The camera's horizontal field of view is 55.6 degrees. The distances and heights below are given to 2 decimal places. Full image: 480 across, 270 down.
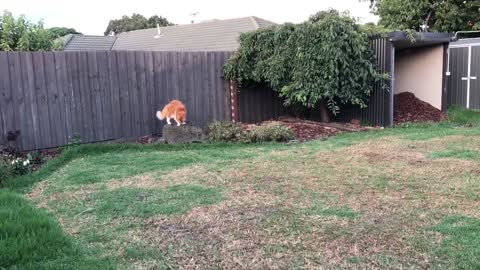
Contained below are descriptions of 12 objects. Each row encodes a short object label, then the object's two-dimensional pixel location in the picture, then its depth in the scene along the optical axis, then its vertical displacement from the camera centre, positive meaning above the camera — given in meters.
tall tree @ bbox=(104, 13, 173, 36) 53.59 +6.71
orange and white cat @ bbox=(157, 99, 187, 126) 8.35 -0.63
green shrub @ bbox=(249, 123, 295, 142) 8.26 -1.07
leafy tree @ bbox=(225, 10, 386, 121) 8.90 +0.23
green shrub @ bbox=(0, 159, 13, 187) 5.58 -1.10
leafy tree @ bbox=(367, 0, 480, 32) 20.11 +2.47
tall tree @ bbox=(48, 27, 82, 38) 42.38 +4.93
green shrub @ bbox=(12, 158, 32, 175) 6.02 -1.13
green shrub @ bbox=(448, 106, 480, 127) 10.16 -1.13
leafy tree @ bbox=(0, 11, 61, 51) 8.88 +0.92
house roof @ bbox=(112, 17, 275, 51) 21.30 +2.15
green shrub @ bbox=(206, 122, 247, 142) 8.30 -1.05
